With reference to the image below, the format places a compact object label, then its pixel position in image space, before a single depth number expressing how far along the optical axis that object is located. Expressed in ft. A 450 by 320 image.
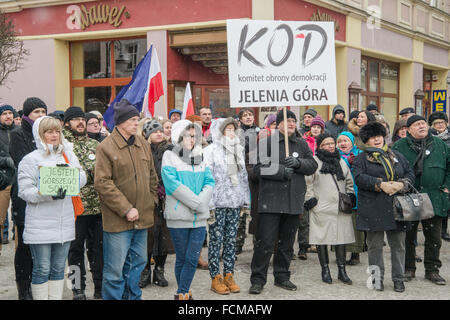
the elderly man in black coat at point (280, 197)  17.71
